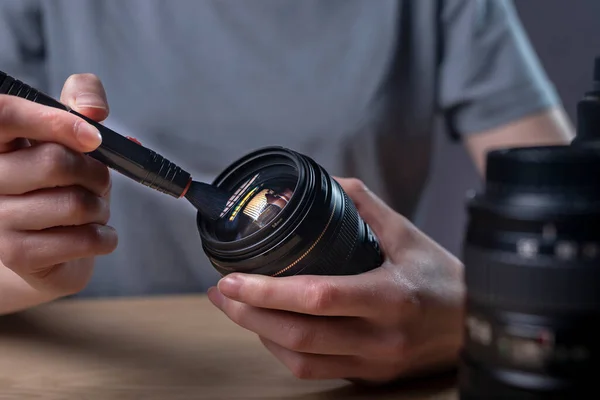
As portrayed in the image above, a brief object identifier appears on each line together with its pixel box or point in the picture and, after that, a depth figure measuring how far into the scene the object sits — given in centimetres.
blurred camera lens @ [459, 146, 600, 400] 28
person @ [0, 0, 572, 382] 80
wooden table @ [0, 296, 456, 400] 46
